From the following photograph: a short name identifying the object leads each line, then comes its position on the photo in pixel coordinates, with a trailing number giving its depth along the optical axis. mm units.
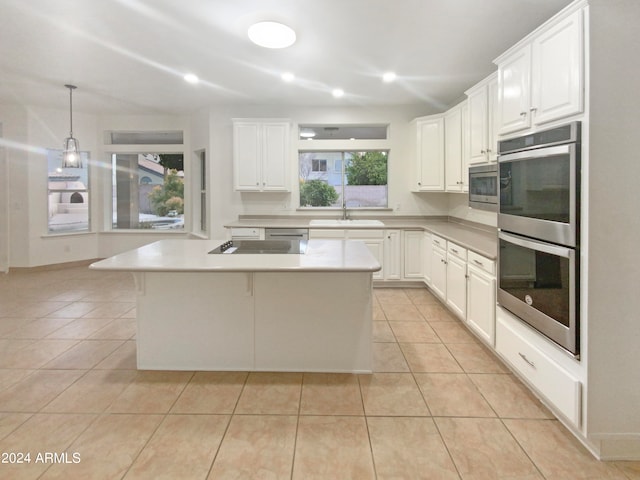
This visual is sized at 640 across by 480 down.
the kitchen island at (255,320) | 2721
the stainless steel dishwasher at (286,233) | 5051
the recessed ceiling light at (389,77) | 4227
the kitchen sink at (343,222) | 5117
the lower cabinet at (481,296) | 2898
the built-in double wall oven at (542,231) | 1898
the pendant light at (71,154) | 4637
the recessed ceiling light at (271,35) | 2961
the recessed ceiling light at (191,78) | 4289
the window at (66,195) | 6289
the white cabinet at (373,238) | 5023
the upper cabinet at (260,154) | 5281
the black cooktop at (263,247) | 2852
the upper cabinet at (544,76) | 1882
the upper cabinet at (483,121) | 3406
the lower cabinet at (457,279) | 3513
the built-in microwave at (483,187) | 3436
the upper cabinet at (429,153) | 4910
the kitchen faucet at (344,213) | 5668
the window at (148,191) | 6707
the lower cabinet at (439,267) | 4133
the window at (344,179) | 5766
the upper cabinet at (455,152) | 4254
